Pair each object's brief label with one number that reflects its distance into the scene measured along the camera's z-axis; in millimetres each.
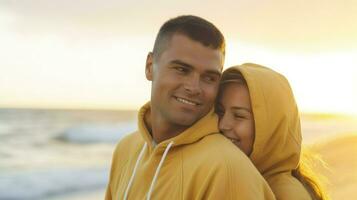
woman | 2637
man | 2158
